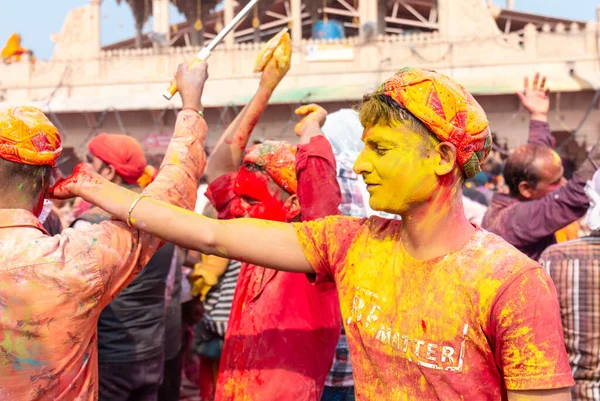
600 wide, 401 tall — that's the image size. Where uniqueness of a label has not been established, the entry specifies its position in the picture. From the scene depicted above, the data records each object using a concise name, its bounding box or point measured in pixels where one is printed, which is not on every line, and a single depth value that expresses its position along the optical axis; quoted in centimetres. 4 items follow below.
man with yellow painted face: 129
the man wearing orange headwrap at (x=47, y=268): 165
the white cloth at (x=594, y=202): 255
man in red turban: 305
